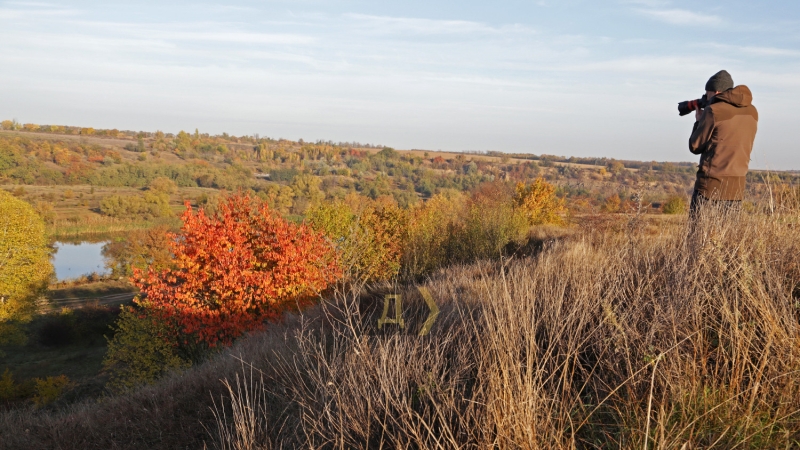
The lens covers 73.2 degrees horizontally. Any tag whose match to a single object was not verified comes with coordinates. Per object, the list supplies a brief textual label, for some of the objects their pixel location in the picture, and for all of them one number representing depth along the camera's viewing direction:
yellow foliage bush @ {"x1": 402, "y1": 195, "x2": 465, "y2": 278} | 24.08
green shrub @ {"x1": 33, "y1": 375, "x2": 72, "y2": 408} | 21.30
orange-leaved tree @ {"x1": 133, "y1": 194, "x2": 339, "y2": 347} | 18.75
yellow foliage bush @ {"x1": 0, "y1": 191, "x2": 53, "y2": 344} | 30.69
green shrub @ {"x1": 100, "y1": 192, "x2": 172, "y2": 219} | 95.31
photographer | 5.07
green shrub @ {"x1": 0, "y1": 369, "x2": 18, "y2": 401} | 23.78
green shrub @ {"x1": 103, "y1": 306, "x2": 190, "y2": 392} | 21.03
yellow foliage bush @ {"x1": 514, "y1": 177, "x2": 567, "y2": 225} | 45.09
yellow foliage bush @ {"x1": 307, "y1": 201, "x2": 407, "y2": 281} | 26.41
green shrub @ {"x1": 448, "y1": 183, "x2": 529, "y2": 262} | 22.47
